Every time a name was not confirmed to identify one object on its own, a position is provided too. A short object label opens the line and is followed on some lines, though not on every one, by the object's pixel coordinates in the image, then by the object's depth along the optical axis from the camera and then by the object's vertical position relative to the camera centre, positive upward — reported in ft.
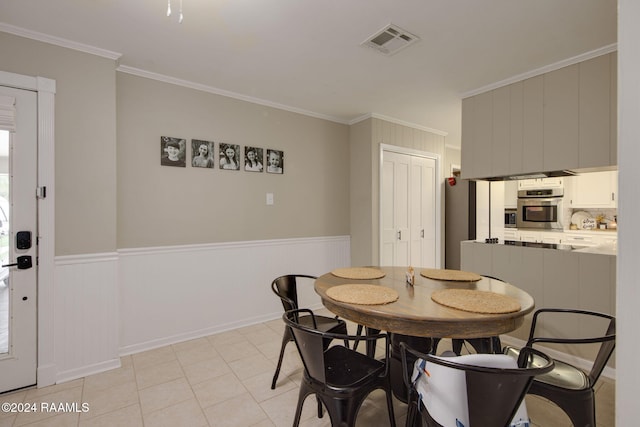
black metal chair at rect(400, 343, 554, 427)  3.41 -2.11
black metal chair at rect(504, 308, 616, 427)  4.58 -2.69
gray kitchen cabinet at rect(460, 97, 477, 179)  10.67 +2.56
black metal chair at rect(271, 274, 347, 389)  6.94 -2.73
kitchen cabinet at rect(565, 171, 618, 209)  13.89 +1.08
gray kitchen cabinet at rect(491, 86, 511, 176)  9.76 +2.63
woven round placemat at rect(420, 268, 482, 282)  6.95 -1.49
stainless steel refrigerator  14.42 -0.15
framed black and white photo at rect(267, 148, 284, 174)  11.71 +2.00
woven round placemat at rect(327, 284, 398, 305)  5.39 -1.54
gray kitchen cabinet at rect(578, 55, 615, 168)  7.80 +2.65
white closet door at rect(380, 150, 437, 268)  13.51 +0.10
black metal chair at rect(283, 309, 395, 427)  4.68 -2.71
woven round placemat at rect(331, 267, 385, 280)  7.26 -1.51
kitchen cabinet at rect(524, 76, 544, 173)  9.04 +2.67
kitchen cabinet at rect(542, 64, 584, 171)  8.37 +2.67
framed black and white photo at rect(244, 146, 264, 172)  11.15 +1.98
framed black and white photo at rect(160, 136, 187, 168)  9.51 +1.94
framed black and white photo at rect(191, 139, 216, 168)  10.05 +1.95
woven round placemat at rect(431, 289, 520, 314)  4.84 -1.51
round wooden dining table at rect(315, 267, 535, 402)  4.65 -1.61
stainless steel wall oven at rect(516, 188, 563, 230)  14.73 +0.26
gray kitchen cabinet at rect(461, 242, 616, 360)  7.88 -1.79
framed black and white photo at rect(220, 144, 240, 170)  10.61 +1.97
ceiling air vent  7.18 +4.27
